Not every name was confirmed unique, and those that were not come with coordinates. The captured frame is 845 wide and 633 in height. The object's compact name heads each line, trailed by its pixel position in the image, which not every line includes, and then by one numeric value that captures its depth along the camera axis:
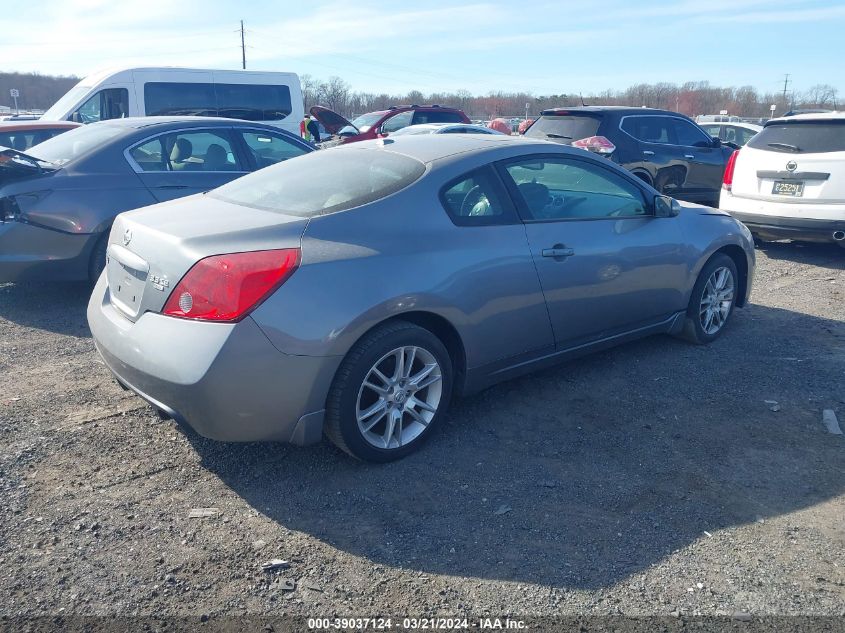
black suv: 10.36
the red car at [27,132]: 9.45
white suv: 7.84
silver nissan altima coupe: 3.15
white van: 13.66
